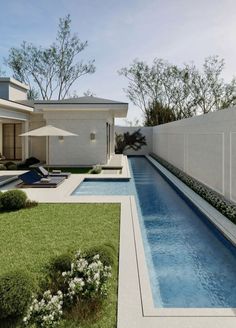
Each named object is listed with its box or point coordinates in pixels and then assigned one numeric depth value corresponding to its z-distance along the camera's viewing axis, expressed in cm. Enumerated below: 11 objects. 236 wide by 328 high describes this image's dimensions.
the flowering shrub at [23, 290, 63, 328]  398
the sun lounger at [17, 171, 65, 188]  1398
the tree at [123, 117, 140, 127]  5025
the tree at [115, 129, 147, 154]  3540
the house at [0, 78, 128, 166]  1992
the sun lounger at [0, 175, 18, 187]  1478
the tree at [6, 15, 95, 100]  4297
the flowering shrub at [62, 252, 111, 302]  447
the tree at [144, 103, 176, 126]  4547
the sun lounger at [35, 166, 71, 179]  1455
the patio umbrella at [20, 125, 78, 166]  1548
